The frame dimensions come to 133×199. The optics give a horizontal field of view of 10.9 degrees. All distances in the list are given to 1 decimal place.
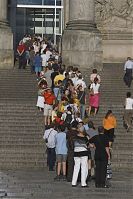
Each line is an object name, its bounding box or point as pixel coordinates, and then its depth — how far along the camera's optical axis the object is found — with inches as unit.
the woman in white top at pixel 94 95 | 928.3
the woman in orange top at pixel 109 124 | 794.2
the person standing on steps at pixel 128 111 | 881.5
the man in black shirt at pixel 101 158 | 629.9
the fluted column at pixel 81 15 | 1241.4
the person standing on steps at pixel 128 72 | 1132.5
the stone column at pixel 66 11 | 1450.5
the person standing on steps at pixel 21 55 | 1223.5
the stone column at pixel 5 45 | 1240.2
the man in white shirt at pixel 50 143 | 714.2
